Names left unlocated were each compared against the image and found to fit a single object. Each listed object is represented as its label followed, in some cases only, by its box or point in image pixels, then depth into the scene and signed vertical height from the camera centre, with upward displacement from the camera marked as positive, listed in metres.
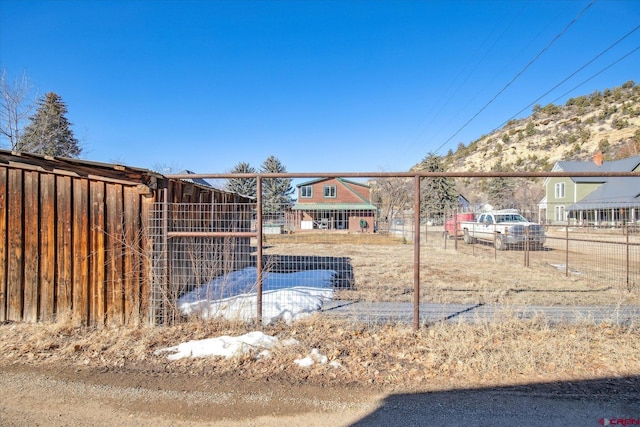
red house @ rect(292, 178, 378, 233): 38.00 +2.30
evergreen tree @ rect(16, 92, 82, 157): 21.19 +5.84
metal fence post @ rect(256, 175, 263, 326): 4.88 -0.45
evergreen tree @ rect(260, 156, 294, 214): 40.38 +4.04
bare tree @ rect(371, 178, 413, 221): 44.59 +3.56
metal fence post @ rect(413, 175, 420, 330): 4.80 -0.49
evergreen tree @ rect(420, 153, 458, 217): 39.22 +2.74
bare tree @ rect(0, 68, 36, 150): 17.88 +4.36
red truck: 14.60 -0.53
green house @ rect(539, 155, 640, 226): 32.09 +3.06
